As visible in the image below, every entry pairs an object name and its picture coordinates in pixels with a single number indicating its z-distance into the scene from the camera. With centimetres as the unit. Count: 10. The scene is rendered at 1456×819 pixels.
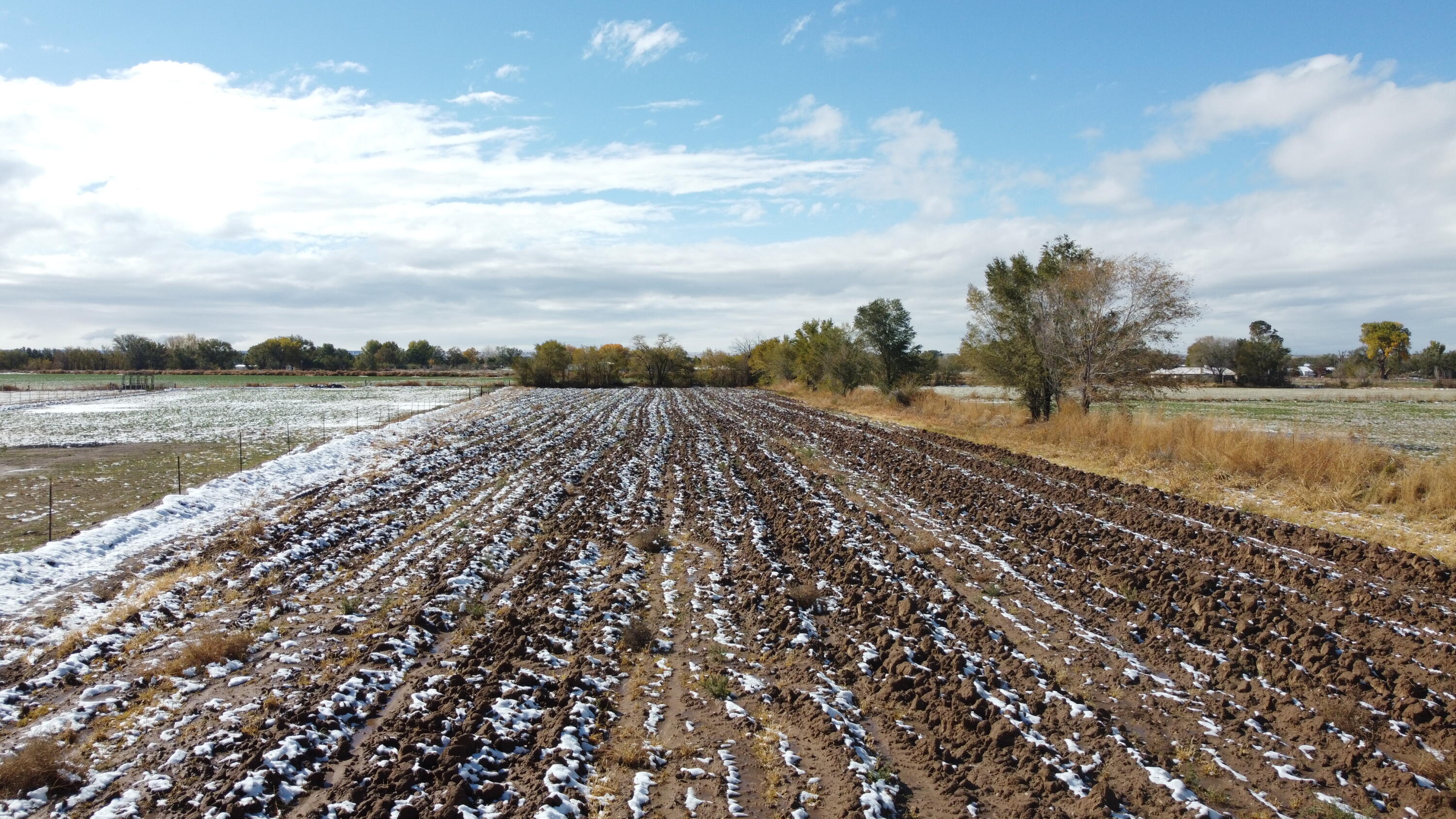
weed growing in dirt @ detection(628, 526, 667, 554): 1171
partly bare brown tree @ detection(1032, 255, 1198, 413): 2533
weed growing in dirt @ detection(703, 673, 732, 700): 655
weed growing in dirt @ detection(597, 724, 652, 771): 543
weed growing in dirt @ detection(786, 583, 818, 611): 884
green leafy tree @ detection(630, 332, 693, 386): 9150
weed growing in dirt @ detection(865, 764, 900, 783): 518
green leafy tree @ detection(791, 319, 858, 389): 5719
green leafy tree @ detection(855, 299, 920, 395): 4875
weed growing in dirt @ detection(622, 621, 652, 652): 766
